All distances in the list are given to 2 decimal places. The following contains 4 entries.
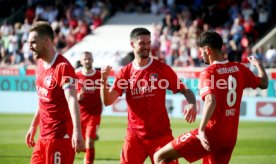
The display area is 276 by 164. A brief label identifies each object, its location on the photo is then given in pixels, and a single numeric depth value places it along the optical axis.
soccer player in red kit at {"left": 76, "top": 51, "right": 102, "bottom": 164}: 26.23
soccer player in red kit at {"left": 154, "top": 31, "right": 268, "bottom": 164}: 16.78
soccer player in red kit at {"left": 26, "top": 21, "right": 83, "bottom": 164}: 15.84
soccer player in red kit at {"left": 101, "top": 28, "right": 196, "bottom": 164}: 18.55
